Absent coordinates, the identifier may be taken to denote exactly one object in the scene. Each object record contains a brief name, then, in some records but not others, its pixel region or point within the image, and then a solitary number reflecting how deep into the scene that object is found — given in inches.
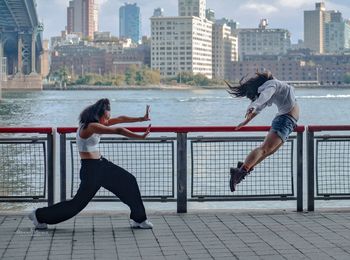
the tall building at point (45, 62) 6545.3
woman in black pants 316.5
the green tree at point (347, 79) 7744.1
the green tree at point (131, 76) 6899.6
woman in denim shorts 317.1
